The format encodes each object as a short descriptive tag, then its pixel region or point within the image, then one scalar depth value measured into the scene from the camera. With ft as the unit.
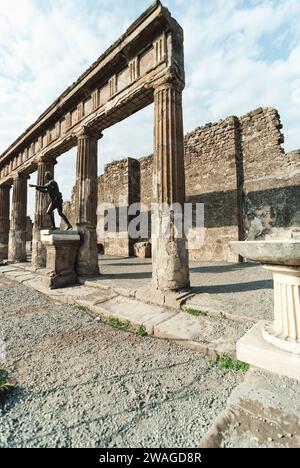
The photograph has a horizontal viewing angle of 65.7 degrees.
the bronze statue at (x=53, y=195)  21.47
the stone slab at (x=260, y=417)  4.11
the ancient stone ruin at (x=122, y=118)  14.16
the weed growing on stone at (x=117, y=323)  10.63
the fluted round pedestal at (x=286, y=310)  5.94
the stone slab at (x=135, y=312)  10.37
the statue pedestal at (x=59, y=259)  17.54
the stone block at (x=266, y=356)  5.62
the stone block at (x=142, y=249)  36.76
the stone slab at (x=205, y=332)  7.90
